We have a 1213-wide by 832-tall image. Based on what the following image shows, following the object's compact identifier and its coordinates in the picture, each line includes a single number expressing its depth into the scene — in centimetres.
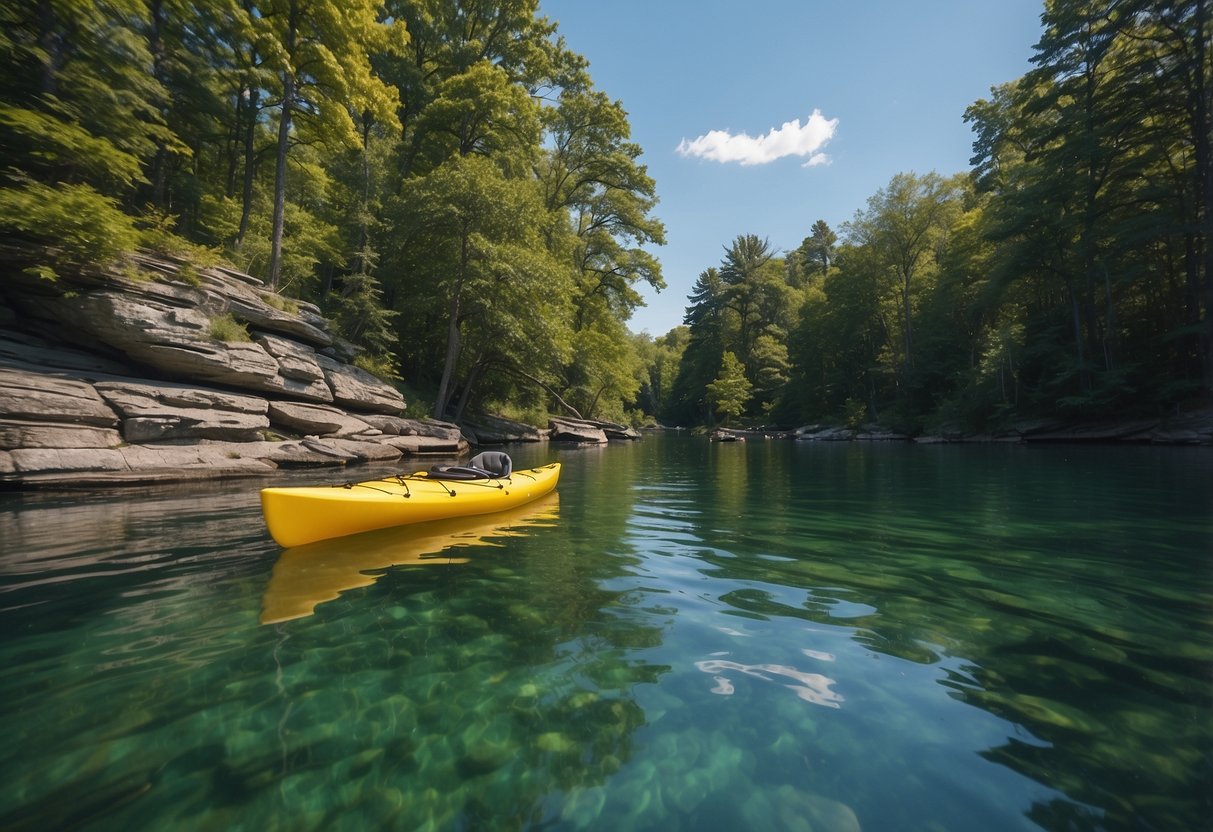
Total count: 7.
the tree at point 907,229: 3400
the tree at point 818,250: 5912
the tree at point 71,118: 935
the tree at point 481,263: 2008
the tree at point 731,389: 4494
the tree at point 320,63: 1589
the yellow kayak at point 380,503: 530
